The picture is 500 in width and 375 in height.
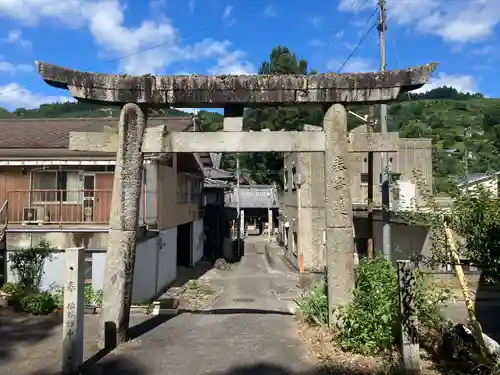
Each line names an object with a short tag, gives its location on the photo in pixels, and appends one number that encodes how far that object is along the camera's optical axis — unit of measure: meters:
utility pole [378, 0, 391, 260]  11.39
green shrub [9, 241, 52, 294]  14.34
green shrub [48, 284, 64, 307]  12.69
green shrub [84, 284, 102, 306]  13.32
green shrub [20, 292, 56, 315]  12.08
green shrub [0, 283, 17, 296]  13.44
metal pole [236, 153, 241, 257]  35.00
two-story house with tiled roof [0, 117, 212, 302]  15.50
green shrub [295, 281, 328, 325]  9.96
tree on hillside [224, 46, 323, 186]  49.84
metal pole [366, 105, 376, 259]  12.90
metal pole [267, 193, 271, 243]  47.45
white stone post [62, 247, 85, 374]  7.43
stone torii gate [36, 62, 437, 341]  9.25
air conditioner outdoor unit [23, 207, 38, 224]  17.02
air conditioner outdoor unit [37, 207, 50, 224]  17.16
